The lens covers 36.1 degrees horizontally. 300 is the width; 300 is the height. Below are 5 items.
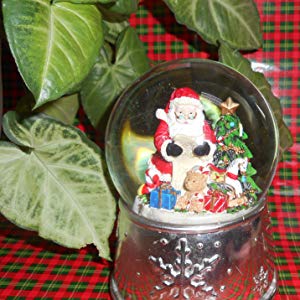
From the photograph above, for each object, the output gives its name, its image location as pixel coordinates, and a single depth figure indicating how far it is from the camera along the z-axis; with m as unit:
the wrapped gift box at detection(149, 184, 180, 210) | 0.25
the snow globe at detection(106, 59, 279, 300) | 0.25
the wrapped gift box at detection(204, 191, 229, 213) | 0.25
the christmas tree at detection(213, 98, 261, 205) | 0.26
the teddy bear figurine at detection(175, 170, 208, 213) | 0.25
